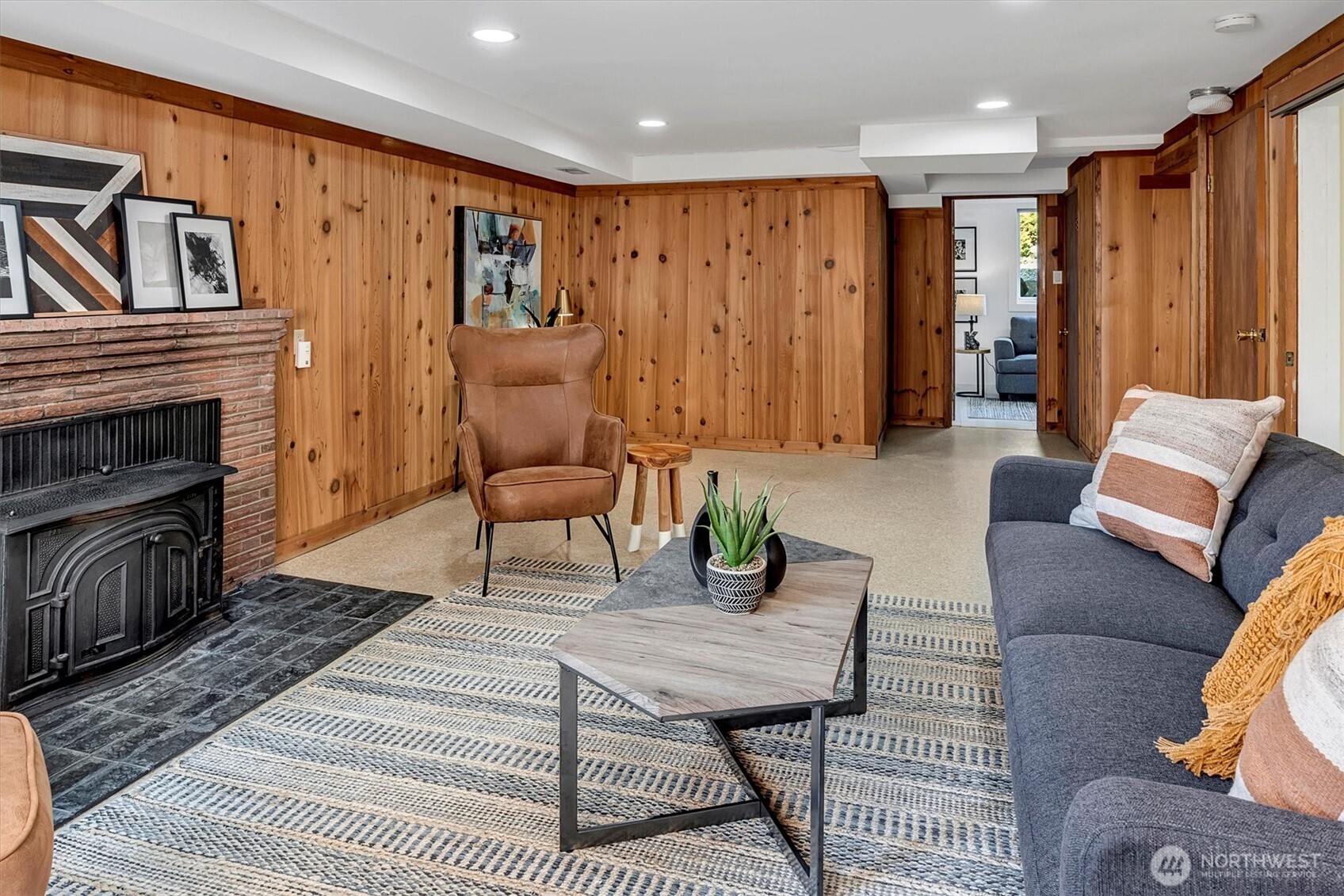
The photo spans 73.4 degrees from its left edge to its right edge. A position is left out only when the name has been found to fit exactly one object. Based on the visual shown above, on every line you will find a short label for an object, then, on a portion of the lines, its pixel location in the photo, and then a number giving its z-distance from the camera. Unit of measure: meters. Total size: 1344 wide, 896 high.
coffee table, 1.64
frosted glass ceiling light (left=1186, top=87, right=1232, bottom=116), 4.37
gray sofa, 0.92
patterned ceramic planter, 2.02
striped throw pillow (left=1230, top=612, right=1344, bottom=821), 0.95
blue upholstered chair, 10.65
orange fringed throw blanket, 1.21
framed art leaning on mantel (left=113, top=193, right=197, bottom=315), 3.20
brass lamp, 6.12
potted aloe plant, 2.02
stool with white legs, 4.19
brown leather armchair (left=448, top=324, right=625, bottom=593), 3.89
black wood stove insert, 2.46
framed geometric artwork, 2.89
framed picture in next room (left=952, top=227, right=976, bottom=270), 11.24
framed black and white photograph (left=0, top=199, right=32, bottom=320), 2.76
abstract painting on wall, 5.54
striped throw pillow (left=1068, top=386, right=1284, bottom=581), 2.20
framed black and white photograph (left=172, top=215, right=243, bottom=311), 3.41
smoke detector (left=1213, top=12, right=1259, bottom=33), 3.36
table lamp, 10.73
